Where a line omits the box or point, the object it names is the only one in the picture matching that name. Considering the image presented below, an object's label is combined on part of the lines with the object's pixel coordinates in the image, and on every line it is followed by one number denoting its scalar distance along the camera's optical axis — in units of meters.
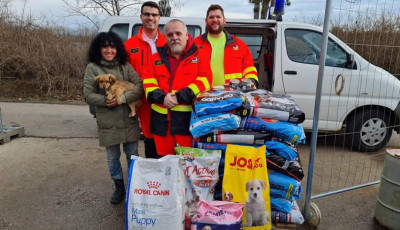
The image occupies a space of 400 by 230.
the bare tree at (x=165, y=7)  9.37
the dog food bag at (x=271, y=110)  2.26
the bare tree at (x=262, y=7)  14.04
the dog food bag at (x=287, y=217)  2.40
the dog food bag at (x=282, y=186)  2.35
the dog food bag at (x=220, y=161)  2.33
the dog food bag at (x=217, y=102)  2.21
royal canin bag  2.04
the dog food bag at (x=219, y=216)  1.98
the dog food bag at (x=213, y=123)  2.22
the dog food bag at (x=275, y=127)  2.26
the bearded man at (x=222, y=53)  2.98
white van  4.43
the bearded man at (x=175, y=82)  2.43
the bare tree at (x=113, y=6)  11.74
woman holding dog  2.71
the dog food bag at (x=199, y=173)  2.30
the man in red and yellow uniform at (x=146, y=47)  2.95
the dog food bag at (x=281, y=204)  2.40
